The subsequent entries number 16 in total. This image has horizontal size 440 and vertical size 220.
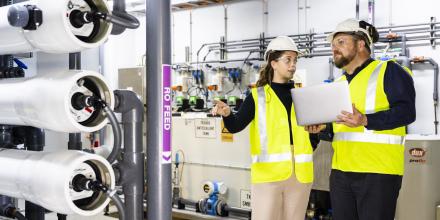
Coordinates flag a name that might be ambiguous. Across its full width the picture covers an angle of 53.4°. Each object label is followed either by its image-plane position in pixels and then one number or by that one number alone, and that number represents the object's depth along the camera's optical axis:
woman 2.29
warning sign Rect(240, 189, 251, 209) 4.18
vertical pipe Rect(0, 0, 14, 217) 1.43
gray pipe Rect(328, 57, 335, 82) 4.80
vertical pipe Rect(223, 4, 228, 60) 5.81
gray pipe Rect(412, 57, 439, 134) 4.22
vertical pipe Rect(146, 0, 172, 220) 1.21
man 2.04
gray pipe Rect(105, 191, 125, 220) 1.10
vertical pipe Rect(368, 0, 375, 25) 4.52
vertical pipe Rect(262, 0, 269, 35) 5.46
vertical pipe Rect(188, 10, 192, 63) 6.18
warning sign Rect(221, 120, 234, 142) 4.30
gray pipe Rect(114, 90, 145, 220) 1.21
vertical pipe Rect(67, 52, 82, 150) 1.40
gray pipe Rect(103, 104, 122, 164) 1.11
